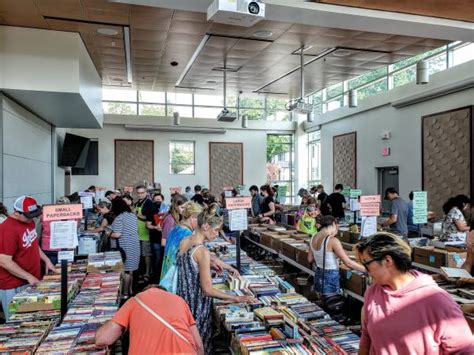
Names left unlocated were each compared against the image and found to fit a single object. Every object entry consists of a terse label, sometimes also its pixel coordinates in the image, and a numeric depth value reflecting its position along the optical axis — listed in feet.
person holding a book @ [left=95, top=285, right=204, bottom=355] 6.48
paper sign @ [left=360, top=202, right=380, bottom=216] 13.84
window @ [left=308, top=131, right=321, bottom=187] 47.40
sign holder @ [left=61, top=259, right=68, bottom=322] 9.17
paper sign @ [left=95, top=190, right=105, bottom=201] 35.69
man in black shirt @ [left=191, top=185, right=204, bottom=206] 29.55
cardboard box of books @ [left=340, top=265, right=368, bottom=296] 12.67
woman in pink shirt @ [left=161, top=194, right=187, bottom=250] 14.08
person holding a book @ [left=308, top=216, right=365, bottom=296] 12.89
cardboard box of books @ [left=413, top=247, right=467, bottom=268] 13.97
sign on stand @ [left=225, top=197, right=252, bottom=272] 12.33
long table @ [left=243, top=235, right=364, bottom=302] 13.05
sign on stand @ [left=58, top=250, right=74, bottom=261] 8.61
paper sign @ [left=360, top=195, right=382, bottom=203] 13.84
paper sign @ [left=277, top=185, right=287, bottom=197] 41.49
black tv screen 33.65
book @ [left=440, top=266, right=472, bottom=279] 11.26
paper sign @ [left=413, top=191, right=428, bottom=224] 16.71
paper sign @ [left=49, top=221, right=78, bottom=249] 8.51
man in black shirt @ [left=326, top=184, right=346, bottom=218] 28.84
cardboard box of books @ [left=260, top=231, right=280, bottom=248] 20.89
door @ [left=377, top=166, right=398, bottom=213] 32.84
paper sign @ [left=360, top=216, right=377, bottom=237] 13.66
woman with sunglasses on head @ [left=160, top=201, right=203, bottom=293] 9.73
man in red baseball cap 10.85
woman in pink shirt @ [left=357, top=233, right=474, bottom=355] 4.91
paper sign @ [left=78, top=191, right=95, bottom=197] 28.04
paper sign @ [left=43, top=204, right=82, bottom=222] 8.55
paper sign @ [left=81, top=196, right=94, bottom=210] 25.73
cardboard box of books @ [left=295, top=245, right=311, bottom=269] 16.14
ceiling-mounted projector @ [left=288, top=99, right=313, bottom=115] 26.30
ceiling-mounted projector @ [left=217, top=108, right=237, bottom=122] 29.94
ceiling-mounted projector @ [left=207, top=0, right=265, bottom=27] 12.61
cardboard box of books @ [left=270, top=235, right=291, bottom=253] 19.37
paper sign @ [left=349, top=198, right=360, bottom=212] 23.16
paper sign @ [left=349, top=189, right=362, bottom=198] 26.71
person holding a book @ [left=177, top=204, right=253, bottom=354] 9.04
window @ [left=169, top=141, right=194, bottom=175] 46.55
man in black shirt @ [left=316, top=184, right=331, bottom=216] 29.16
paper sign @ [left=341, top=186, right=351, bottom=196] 34.09
